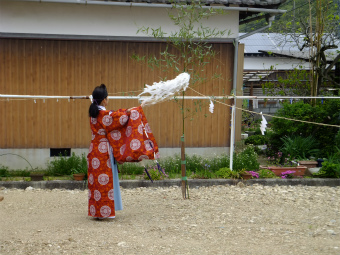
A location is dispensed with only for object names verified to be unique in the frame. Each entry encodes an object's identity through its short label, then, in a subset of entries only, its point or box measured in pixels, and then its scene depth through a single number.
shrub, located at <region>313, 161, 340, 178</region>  9.84
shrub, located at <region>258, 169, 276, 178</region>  9.85
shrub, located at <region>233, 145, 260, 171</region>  9.89
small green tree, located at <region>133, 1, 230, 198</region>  10.31
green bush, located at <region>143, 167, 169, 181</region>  9.49
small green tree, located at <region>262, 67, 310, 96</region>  14.81
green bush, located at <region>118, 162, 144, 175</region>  10.05
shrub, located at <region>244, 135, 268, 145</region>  14.73
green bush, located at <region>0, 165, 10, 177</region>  9.74
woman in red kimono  7.09
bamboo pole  8.09
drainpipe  10.72
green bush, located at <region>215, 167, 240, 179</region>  9.59
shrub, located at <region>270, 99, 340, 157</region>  11.46
